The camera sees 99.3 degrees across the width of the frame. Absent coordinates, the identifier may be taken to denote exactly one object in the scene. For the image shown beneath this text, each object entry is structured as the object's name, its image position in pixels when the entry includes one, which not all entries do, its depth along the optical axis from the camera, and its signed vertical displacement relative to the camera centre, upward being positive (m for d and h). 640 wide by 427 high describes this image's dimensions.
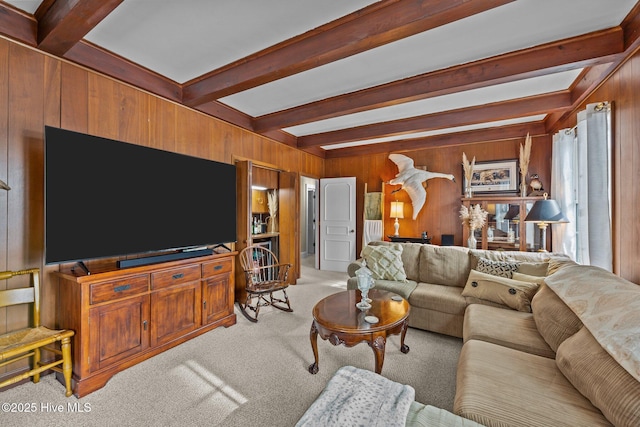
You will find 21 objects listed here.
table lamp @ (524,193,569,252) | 3.27 +0.00
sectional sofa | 1.17 -0.82
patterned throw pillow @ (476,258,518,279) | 2.83 -0.58
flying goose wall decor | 5.11 +0.65
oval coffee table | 1.96 -0.82
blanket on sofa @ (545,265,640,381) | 1.17 -0.52
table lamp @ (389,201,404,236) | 5.32 +0.05
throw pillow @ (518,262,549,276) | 2.70 -0.56
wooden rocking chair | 3.38 -0.93
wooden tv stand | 2.05 -0.85
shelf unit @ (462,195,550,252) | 4.16 -0.19
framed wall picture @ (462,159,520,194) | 4.58 +0.63
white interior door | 5.91 -0.20
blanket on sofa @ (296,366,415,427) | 1.10 -0.84
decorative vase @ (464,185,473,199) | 4.75 +0.38
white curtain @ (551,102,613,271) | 2.38 +0.21
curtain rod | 2.38 +0.95
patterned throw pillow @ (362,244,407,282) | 3.39 -0.62
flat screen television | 2.09 +0.15
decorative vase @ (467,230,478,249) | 4.23 -0.45
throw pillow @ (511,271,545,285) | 2.55 -0.62
